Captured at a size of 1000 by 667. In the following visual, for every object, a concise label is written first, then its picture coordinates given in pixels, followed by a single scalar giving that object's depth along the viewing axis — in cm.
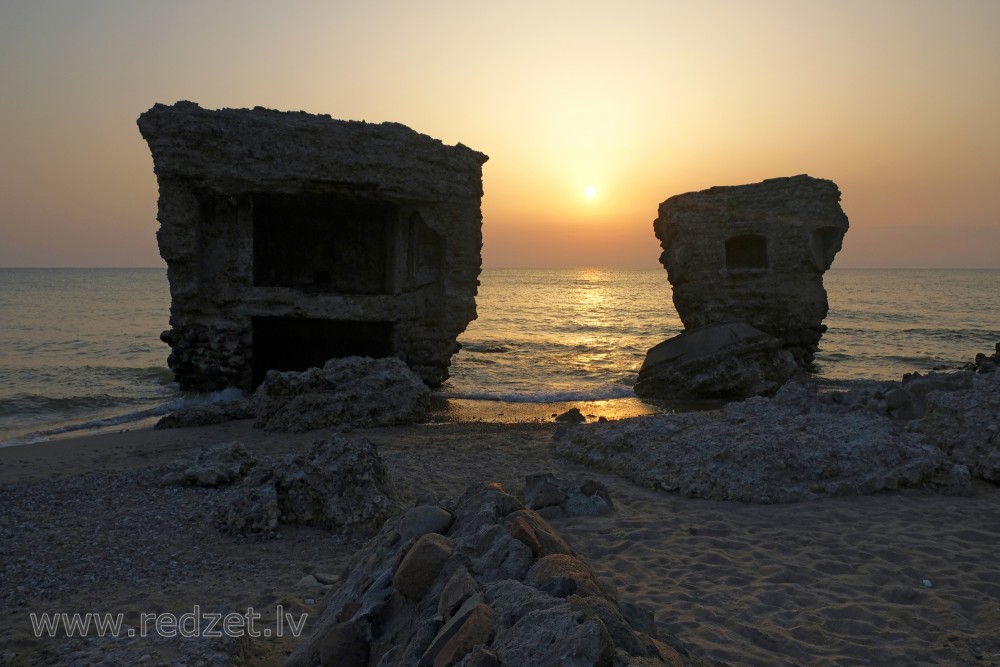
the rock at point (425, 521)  333
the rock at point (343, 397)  1004
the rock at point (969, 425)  635
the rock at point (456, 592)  250
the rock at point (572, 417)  1100
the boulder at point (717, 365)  1392
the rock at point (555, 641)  200
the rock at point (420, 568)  277
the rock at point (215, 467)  652
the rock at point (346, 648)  269
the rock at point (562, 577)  244
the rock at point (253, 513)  530
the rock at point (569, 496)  574
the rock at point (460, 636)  215
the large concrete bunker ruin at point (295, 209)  1284
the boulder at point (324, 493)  541
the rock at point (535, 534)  287
